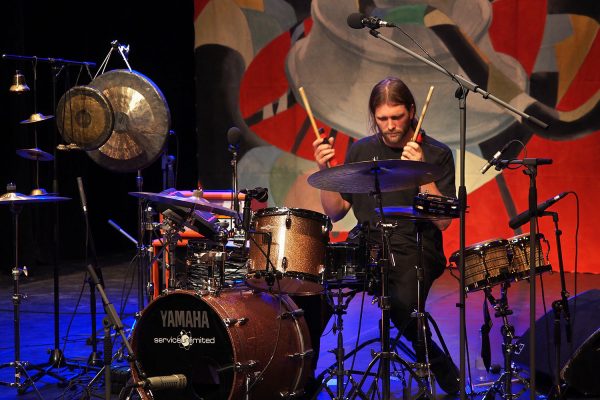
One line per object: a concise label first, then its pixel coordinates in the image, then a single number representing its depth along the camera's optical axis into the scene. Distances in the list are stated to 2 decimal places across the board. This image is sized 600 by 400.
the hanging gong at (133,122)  5.73
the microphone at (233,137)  5.08
